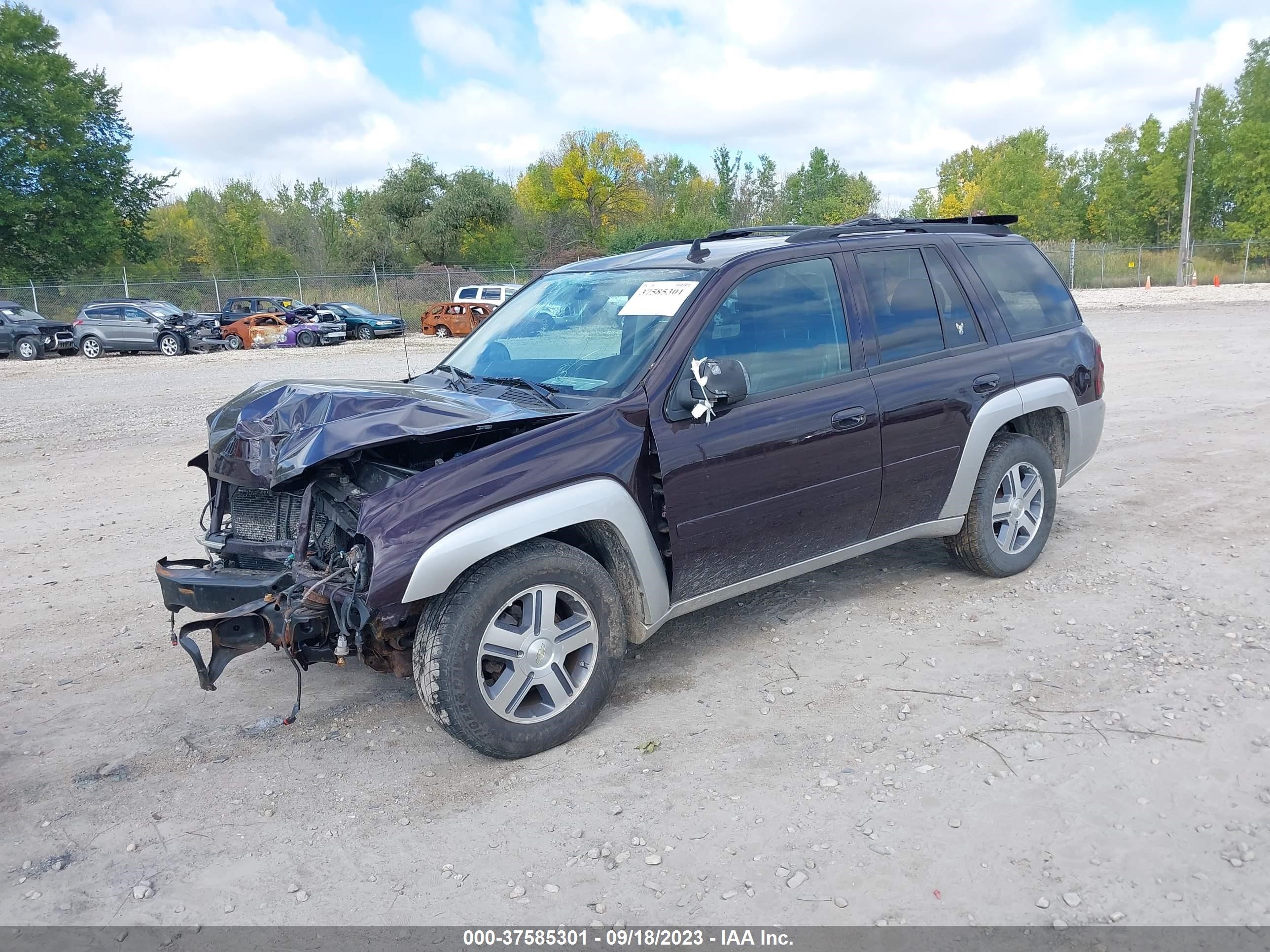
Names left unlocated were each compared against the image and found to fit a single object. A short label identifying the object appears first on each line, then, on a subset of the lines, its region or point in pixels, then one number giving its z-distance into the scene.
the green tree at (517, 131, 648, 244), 60.94
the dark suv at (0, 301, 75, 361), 27.06
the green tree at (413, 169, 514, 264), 53.94
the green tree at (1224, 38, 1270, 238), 57.91
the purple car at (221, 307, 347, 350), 30.19
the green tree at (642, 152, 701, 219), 67.19
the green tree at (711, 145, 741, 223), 65.94
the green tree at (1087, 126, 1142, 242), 66.44
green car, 33.69
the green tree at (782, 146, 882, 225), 66.44
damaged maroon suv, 3.51
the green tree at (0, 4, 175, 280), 41.22
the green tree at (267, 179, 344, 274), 57.38
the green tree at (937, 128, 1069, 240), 66.94
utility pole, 48.22
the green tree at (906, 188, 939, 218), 64.81
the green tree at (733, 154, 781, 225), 67.25
